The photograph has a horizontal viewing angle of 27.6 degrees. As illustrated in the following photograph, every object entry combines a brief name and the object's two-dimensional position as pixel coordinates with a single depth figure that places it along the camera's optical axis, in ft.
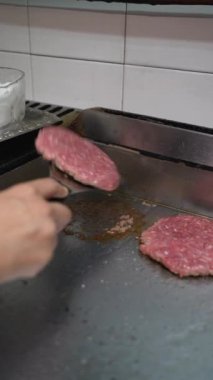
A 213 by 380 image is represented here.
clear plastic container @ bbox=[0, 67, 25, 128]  3.17
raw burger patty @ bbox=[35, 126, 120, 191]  2.81
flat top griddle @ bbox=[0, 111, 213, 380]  1.87
